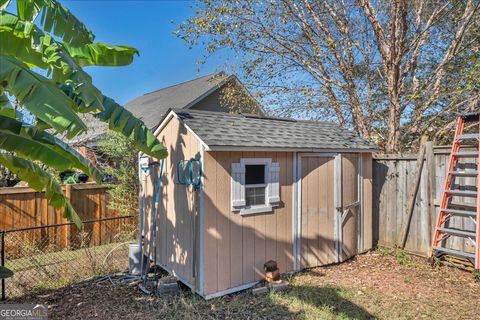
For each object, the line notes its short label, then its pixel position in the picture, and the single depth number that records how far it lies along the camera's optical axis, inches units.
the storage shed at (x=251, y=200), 184.9
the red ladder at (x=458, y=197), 204.7
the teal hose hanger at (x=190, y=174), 182.4
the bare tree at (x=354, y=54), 307.4
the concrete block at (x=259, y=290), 190.7
